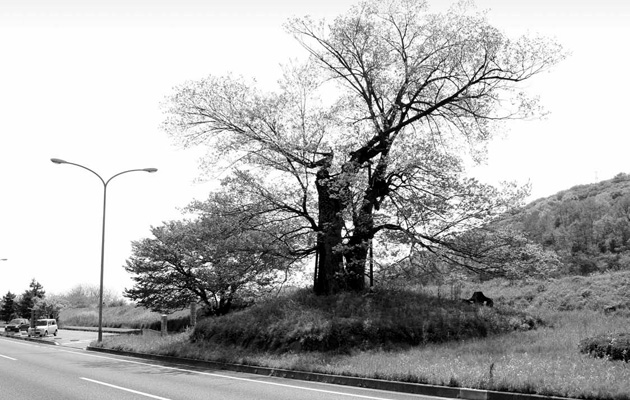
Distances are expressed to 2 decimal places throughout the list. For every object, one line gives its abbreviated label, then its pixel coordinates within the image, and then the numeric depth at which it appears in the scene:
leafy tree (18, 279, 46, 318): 85.44
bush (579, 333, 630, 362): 12.76
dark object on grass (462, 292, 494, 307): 23.95
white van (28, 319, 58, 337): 46.53
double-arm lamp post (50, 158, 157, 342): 29.67
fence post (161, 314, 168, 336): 29.91
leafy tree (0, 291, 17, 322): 93.71
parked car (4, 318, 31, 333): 58.04
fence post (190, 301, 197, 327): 29.74
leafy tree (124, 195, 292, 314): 41.97
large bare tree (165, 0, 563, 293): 22.30
